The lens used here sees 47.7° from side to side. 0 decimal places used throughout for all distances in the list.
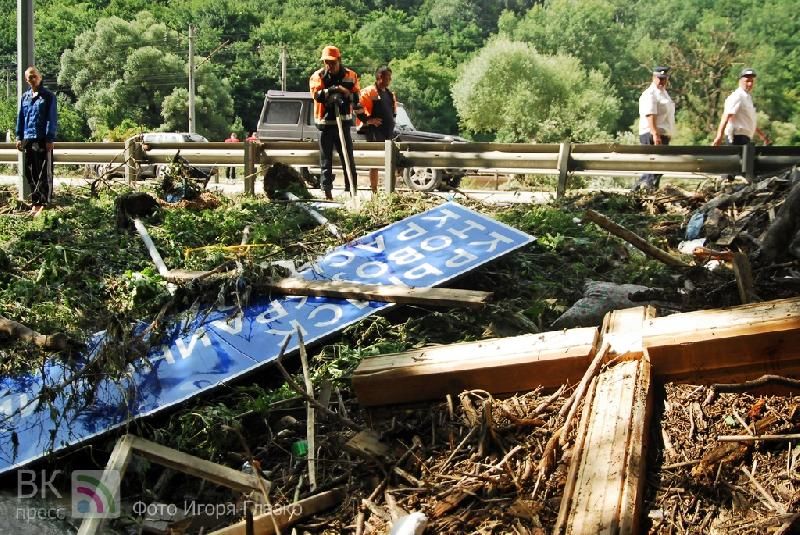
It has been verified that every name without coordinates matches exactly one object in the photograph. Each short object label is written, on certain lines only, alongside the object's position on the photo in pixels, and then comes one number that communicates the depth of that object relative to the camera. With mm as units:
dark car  23656
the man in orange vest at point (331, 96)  11875
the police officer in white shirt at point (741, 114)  12289
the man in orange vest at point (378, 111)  13078
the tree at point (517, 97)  80500
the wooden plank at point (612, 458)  3062
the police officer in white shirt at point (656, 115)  12516
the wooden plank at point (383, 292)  6527
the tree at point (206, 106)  83625
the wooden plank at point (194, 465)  4312
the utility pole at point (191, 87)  52469
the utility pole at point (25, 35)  14375
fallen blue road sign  5555
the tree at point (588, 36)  125500
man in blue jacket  12555
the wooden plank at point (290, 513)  3939
